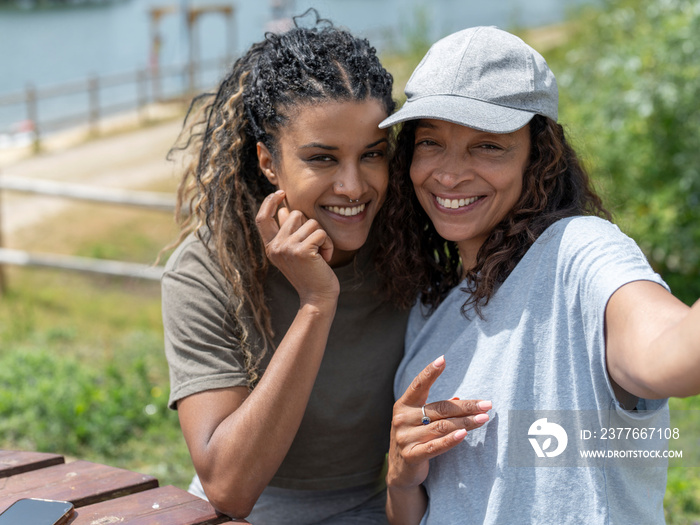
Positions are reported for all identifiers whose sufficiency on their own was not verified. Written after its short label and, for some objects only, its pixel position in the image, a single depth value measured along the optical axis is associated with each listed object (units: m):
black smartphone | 1.78
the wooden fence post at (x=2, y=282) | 6.59
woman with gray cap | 1.66
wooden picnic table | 1.86
